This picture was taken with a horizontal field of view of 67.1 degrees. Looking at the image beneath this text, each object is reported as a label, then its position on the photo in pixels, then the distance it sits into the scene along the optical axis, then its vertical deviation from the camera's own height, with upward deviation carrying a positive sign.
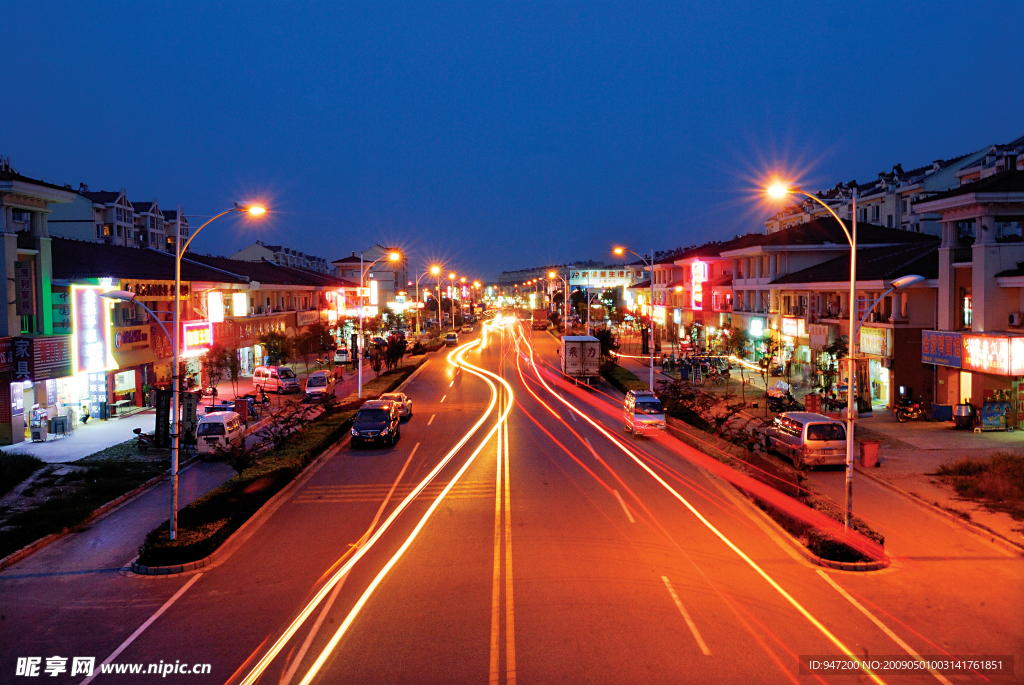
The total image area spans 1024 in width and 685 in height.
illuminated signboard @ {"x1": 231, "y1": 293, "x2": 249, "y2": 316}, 53.38 +2.02
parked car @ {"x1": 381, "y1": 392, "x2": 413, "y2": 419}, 33.72 -3.17
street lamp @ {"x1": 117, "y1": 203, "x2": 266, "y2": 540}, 15.82 -1.65
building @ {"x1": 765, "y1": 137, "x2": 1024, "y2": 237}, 56.56 +12.52
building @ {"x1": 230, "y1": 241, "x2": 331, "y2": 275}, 126.56 +14.23
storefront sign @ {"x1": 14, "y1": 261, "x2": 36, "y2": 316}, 28.89 +1.66
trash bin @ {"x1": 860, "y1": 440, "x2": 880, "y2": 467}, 23.73 -3.77
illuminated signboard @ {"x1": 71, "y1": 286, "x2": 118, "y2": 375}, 31.59 +0.12
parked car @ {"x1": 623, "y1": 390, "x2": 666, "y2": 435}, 29.50 -3.20
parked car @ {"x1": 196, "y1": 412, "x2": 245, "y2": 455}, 26.79 -3.50
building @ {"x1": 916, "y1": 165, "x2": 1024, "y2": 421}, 29.02 +1.44
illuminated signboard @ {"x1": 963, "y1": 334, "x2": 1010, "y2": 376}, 28.11 -0.89
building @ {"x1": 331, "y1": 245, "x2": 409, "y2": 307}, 117.75 +10.19
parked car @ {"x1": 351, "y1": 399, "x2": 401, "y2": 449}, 27.84 -3.38
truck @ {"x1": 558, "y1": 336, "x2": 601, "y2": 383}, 47.09 -1.54
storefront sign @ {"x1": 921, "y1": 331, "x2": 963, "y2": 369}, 31.31 -0.75
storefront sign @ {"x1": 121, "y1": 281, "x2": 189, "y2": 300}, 35.49 +2.13
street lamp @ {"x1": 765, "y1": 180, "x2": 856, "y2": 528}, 17.03 +0.04
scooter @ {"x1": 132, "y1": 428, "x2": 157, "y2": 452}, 27.67 -3.90
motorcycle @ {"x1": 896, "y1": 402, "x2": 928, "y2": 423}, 32.67 -3.46
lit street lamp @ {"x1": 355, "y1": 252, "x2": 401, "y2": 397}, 48.49 +4.94
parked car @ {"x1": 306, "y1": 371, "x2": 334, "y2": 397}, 41.64 -2.85
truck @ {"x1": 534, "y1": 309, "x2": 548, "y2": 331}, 113.81 +1.80
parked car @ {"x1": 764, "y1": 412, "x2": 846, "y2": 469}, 23.19 -3.36
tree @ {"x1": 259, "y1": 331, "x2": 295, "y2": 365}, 52.03 -0.94
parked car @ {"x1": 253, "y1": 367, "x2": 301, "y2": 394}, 44.75 -2.75
